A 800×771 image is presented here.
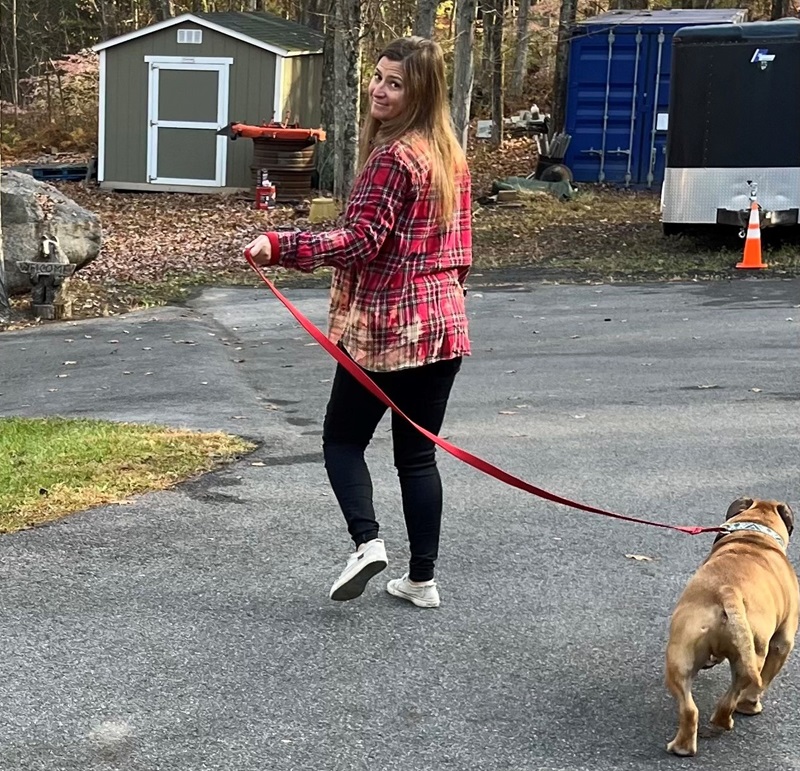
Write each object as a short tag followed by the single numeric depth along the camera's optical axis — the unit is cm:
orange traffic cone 1459
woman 382
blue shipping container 2247
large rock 1331
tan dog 318
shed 2364
